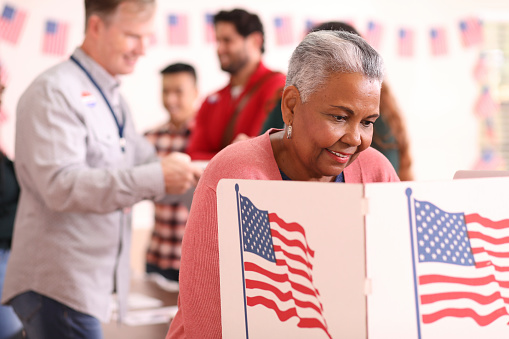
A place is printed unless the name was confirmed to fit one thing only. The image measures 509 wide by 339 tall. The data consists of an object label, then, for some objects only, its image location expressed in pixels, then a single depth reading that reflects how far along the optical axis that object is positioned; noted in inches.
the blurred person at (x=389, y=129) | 148.3
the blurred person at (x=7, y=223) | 159.3
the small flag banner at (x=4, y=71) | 367.0
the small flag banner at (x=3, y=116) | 375.5
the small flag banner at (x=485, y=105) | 499.3
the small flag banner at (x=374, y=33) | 471.0
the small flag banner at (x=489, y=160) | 500.2
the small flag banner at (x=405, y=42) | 479.8
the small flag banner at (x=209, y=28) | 421.1
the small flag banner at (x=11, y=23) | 368.8
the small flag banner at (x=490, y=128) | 501.1
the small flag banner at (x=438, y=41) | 487.7
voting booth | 68.2
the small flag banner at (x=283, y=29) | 445.3
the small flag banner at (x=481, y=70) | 499.6
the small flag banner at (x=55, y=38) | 381.7
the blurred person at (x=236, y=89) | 197.8
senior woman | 88.0
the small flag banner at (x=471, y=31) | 492.9
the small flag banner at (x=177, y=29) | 411.1
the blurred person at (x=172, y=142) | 290.0
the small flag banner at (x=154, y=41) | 402.6
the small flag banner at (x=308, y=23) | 452.6
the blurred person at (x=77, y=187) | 128.3
